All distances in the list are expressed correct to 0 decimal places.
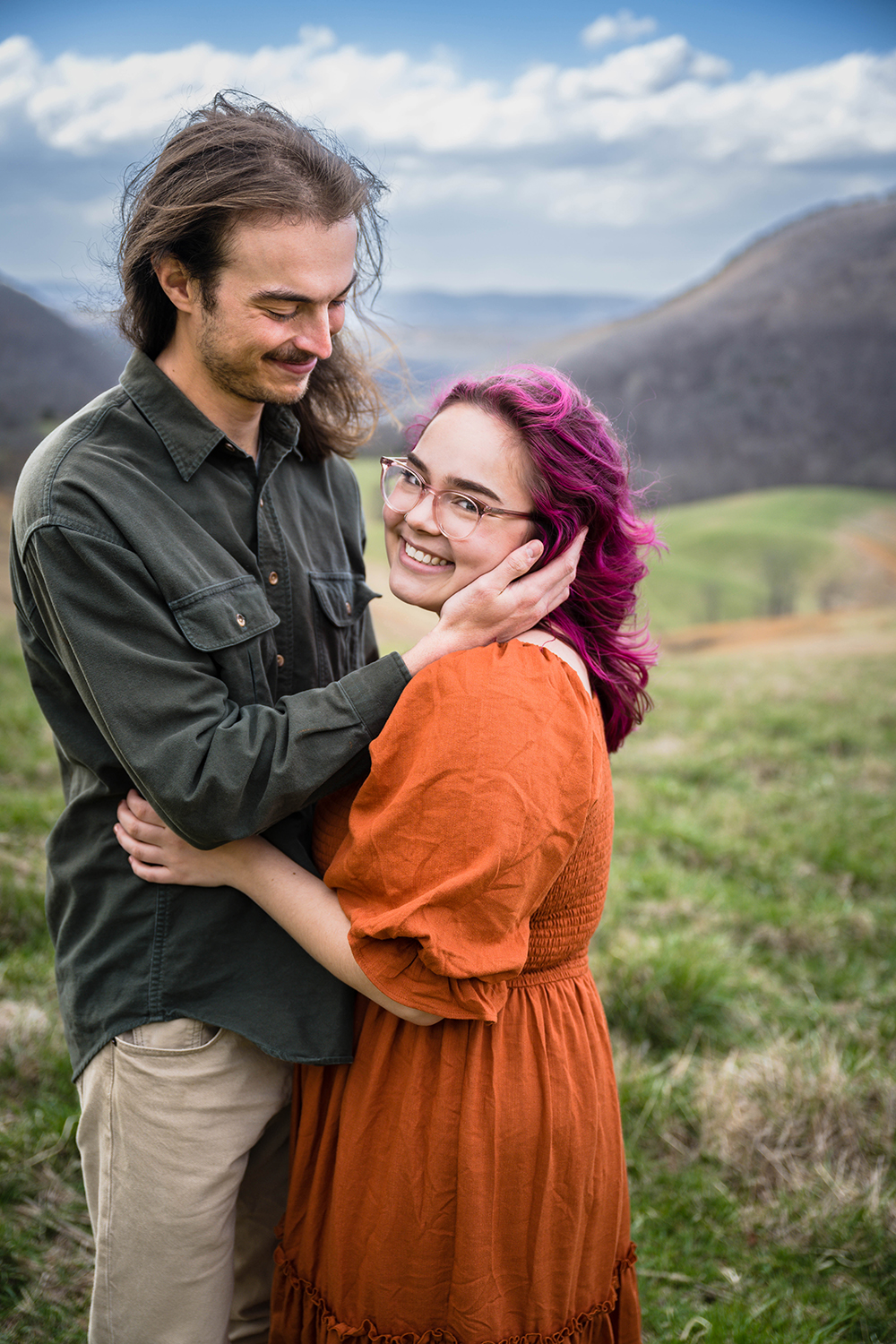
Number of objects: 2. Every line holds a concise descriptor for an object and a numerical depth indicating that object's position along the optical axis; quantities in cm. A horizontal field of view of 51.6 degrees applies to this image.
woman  142
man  150
